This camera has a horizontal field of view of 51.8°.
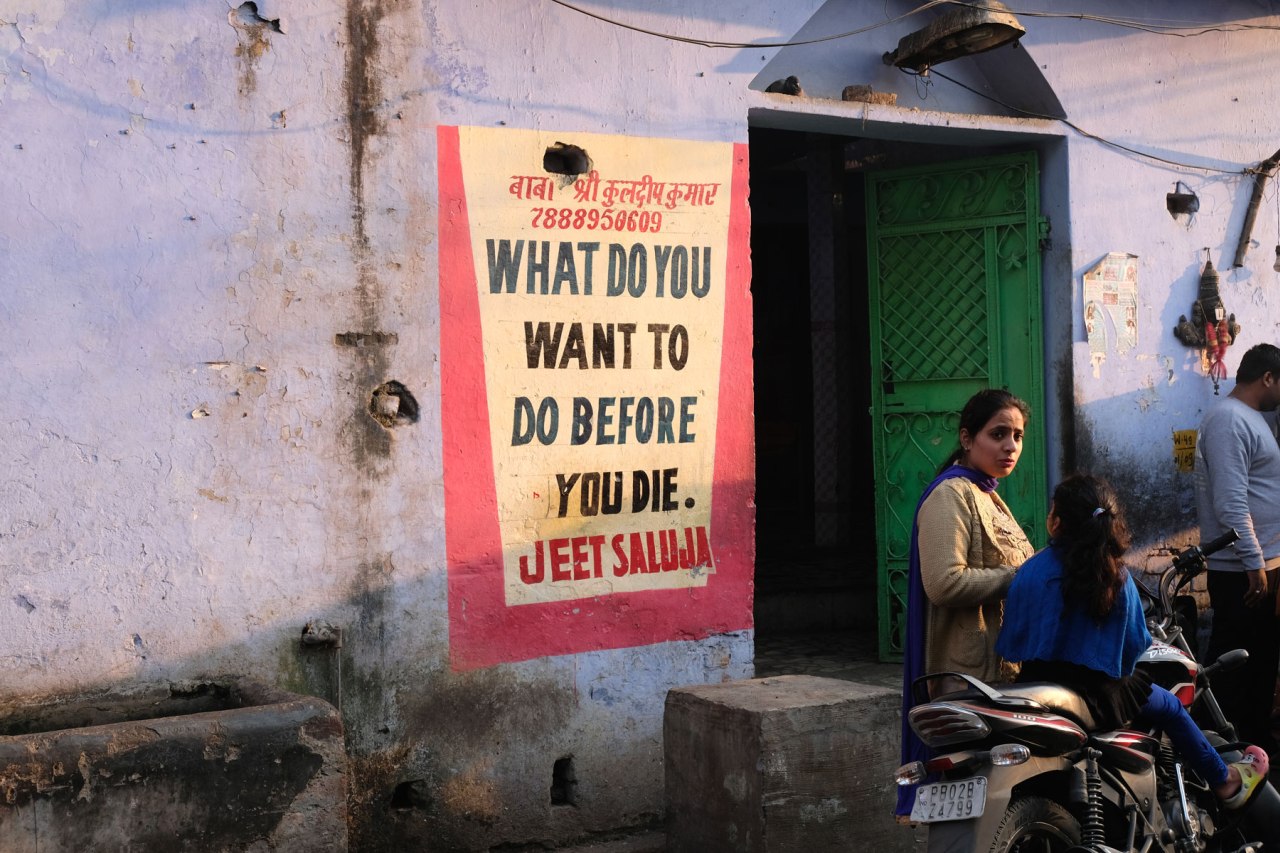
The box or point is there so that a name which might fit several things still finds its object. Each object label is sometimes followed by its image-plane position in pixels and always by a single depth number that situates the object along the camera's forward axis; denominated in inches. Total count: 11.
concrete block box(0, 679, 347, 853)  141.3
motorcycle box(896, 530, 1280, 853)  137.8
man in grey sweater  246.7
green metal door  270.5
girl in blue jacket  144.3
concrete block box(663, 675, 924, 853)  171.0
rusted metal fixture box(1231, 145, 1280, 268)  289.6
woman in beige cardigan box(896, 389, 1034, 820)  150.3
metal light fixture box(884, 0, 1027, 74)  227.5
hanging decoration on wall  281.1
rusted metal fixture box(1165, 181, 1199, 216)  281.6
